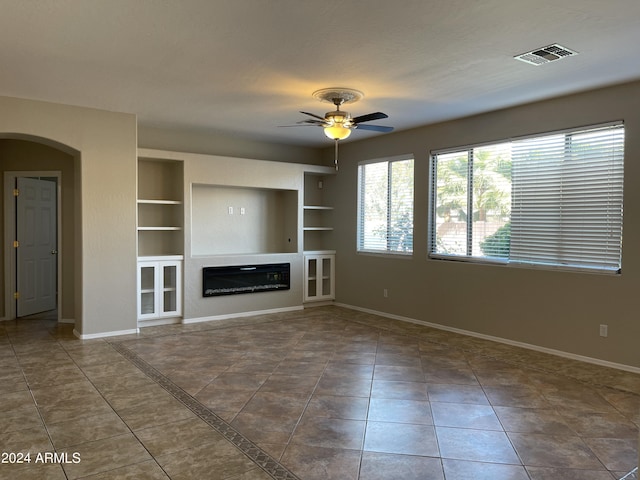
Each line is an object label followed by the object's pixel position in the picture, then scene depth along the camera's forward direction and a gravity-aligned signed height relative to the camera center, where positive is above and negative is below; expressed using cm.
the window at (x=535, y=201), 460 +41
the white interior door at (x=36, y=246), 682 -18
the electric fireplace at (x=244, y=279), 667 -66
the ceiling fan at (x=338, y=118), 464 +120
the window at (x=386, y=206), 678 +47
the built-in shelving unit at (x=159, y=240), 619 -7
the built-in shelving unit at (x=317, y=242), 781 -11
